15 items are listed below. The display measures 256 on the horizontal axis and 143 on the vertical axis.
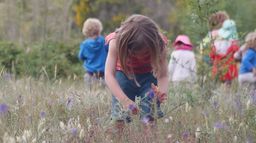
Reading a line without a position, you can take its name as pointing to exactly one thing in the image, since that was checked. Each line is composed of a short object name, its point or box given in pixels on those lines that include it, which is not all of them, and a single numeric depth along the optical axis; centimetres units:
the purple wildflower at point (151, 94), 715
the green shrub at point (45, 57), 1896
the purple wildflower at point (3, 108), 709
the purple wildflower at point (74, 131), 657
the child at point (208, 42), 1205
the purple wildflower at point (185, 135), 698
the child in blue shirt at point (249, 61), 1618
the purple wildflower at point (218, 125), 709
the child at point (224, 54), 1274
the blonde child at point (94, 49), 1657
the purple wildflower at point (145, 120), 684
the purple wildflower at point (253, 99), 800
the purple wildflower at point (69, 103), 832
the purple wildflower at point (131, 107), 699
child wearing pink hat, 1616
